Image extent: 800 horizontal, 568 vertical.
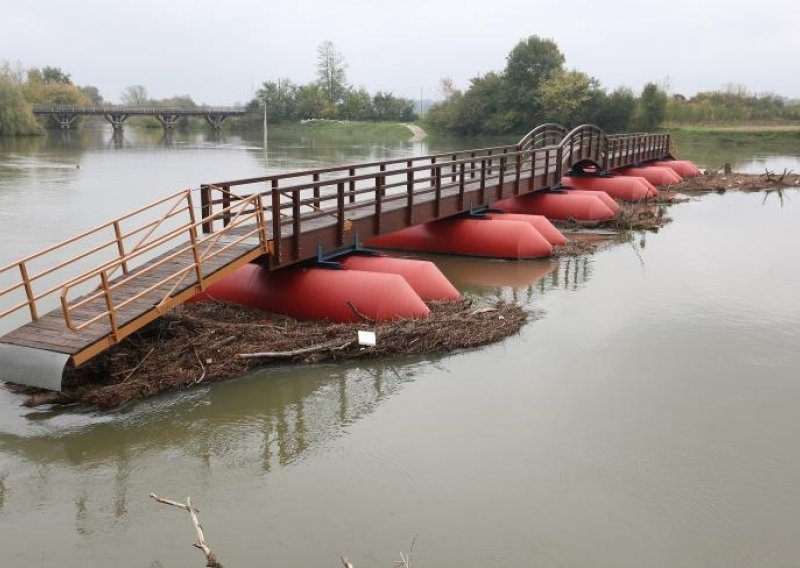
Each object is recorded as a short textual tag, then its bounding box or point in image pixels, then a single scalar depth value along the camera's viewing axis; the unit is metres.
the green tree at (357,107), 114.00
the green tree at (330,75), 132.62
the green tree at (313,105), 114.00
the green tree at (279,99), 114.88
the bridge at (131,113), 98.19
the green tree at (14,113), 73.25
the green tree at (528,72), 85.12
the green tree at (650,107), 77.38
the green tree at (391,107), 112.69
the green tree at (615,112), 78.25
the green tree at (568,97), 79.12
